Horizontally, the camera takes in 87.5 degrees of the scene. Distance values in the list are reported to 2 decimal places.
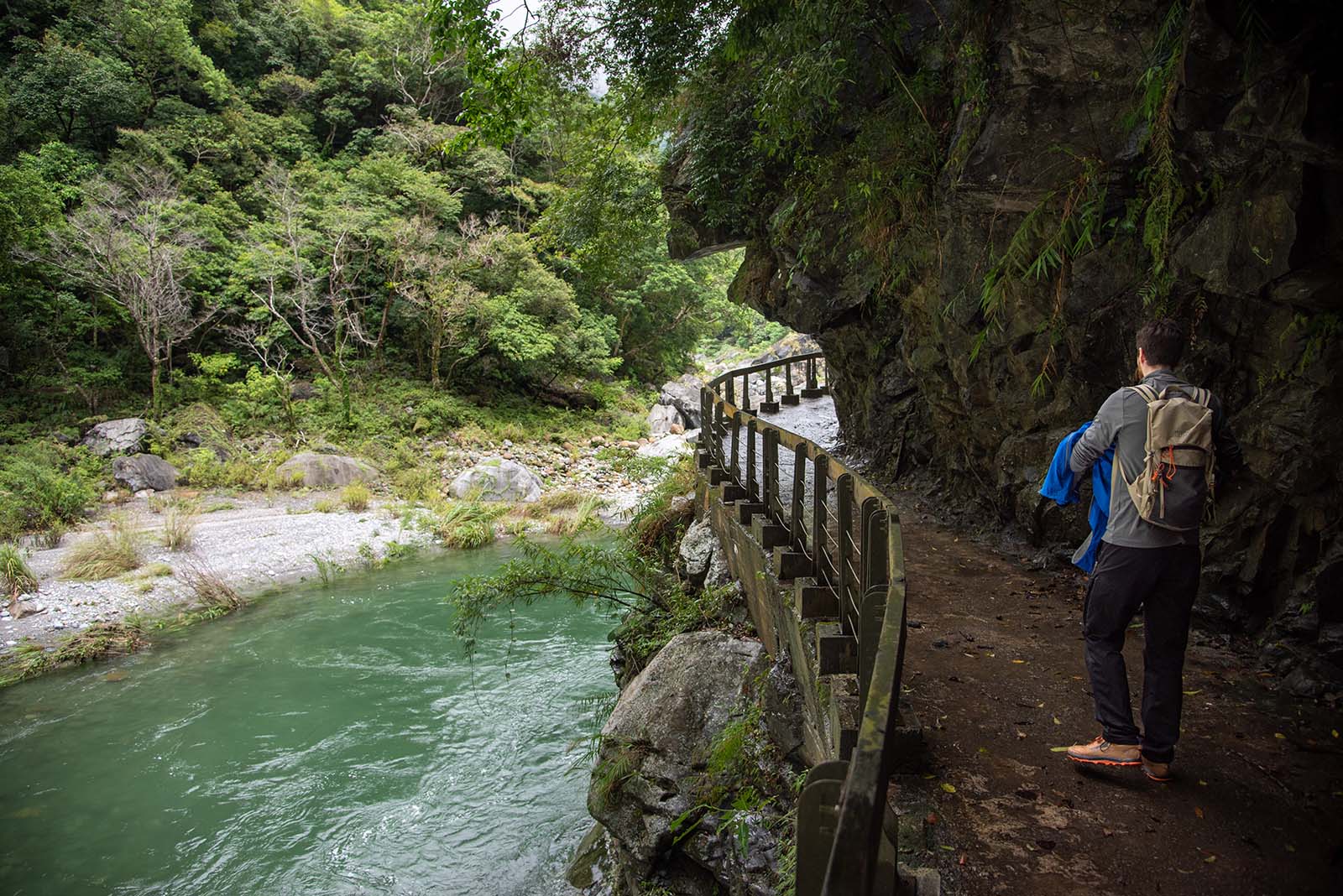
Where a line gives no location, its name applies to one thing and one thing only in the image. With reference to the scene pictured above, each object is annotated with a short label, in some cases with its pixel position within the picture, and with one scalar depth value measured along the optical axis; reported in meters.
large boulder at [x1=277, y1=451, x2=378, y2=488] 19.78
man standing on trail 3.02
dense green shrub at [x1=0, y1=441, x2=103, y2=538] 14.62
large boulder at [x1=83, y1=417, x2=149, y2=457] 18.94
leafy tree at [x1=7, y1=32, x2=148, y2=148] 23.17
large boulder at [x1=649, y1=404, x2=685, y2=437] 27.80
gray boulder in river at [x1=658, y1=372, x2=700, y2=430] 29.27
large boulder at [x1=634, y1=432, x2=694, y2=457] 24.15
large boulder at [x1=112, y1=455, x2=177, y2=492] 18.08
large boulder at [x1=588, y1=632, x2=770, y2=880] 4.97
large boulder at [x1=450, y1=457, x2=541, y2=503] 20.20
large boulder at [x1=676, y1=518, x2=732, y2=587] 7.77
